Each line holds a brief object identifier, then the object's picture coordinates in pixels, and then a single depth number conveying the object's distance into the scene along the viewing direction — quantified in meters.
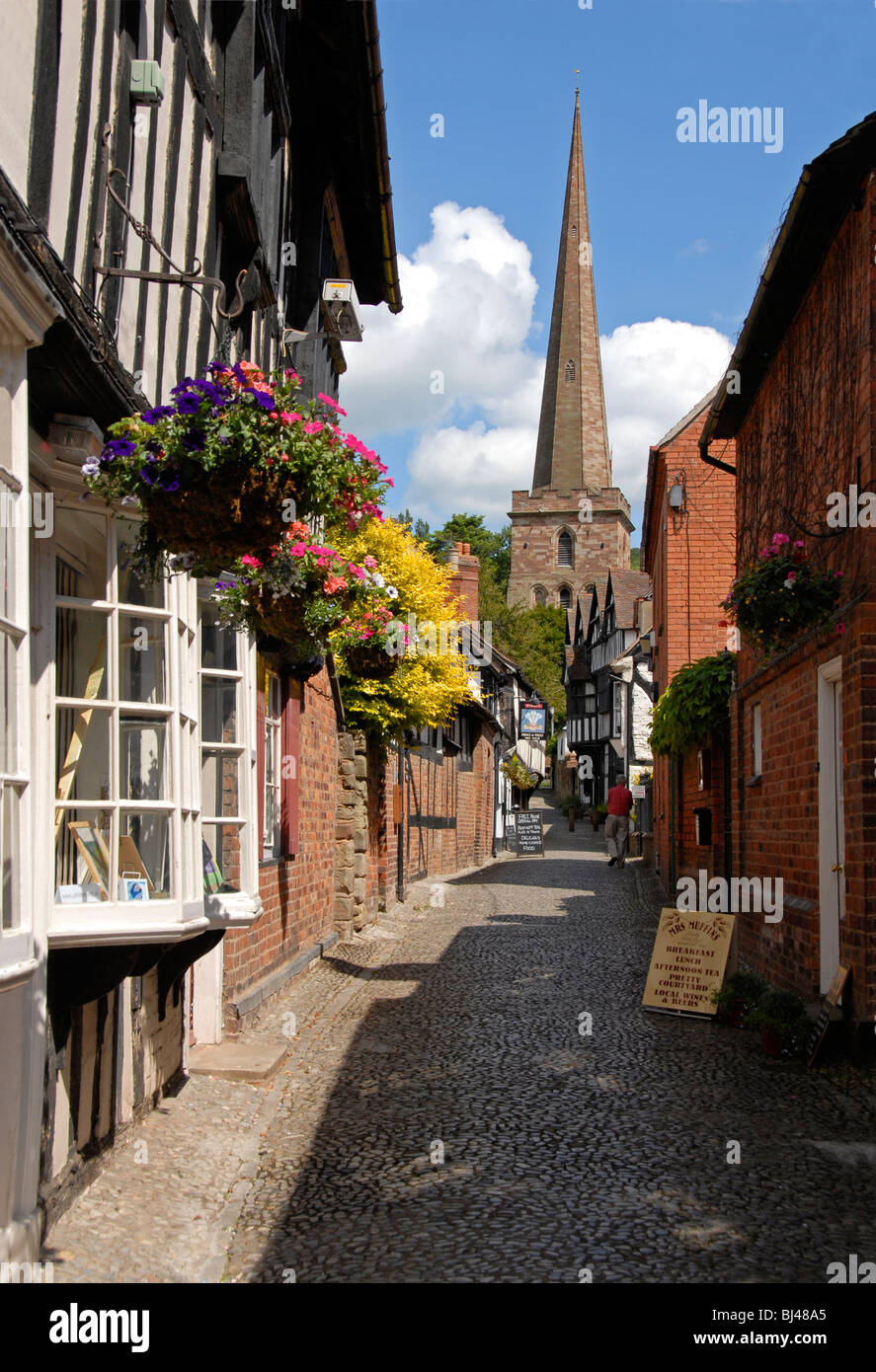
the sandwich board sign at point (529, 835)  31.83
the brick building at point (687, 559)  19.55
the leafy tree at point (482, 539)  86.00
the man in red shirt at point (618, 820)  25.16
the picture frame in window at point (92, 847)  4.74
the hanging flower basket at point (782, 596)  8.41
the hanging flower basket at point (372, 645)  10.18
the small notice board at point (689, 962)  9.66
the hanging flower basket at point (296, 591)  4.98
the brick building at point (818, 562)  7.68
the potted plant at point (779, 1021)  8.13
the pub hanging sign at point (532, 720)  44.75
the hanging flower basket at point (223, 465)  4.32
